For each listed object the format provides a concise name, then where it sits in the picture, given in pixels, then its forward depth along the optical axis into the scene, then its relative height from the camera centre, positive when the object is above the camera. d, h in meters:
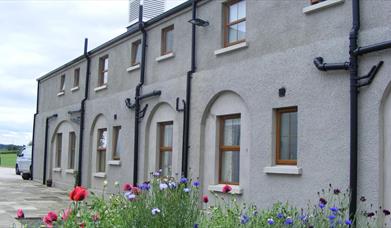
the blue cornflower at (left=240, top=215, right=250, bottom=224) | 5.94 -0.75
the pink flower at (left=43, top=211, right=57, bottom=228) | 4.92 -0.68
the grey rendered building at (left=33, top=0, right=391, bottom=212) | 9.40 +1.22
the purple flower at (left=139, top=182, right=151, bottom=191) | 6.57 -0.46
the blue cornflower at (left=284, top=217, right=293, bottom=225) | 6.06 -0.77
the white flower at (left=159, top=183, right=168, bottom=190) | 6.33 -0.42
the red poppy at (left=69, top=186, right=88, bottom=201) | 5.03 -0.44
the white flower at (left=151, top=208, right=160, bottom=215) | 5.70 -0.66
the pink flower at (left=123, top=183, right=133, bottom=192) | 6.41 -0.46
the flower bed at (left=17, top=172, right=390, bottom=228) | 5.94 -0.75
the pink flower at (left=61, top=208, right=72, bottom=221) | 5.30 -0.67
